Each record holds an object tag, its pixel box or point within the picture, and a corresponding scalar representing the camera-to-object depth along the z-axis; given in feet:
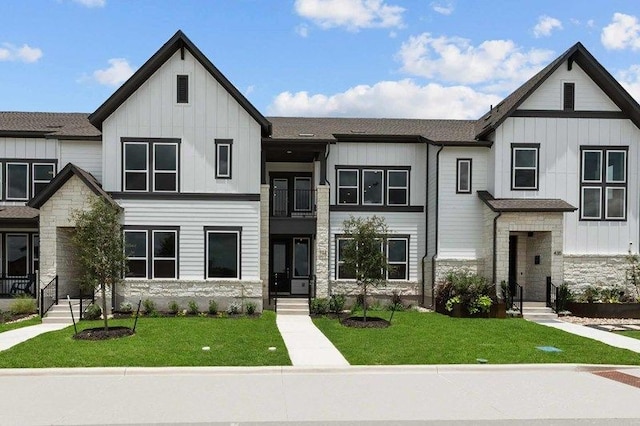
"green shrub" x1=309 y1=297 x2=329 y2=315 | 63.67
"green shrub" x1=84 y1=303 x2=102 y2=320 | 57.31
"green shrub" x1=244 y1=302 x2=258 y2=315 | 62.80
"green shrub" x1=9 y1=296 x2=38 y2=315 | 62.28
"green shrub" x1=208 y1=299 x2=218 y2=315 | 62.59
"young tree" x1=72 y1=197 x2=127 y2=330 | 48.08
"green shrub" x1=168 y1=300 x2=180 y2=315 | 62.13
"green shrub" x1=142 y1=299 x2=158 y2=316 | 61.87
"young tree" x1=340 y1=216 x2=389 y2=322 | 55.31
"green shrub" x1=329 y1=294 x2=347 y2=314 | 63.72
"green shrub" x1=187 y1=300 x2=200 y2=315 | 62.44
